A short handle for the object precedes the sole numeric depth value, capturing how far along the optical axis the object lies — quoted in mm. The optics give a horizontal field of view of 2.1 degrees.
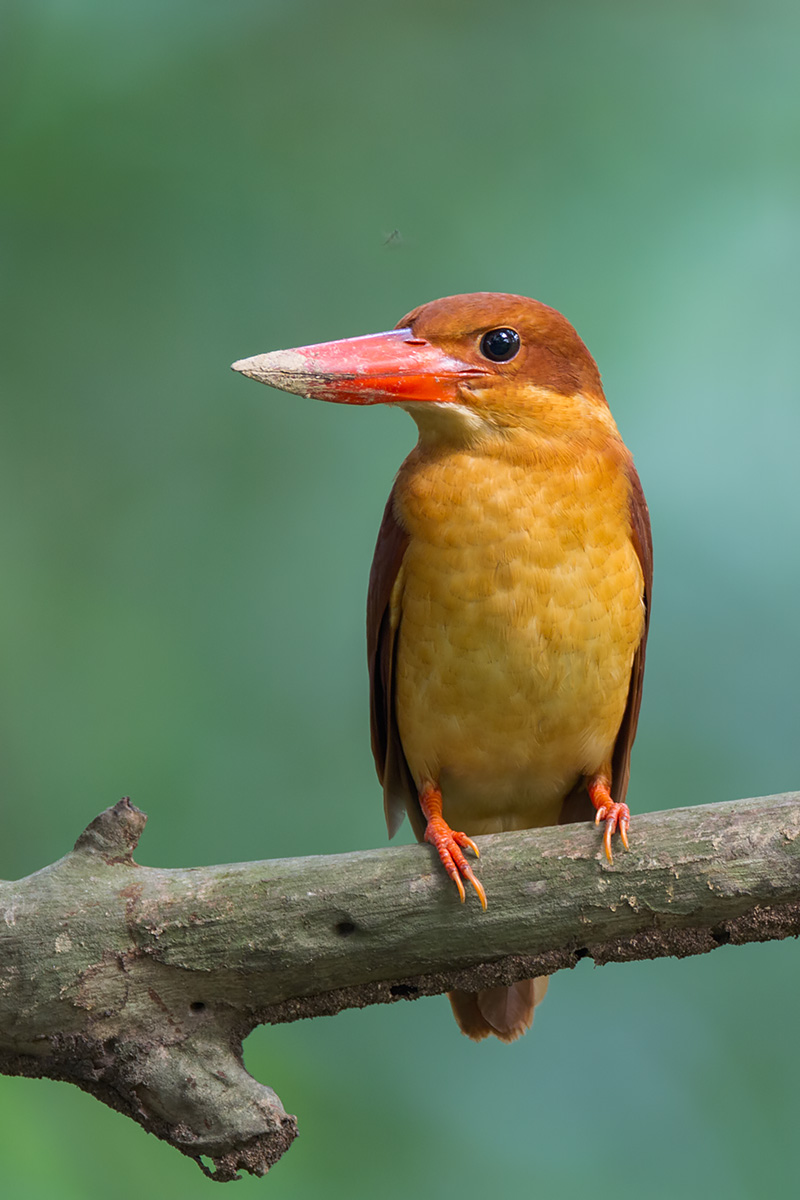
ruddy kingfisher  5532
